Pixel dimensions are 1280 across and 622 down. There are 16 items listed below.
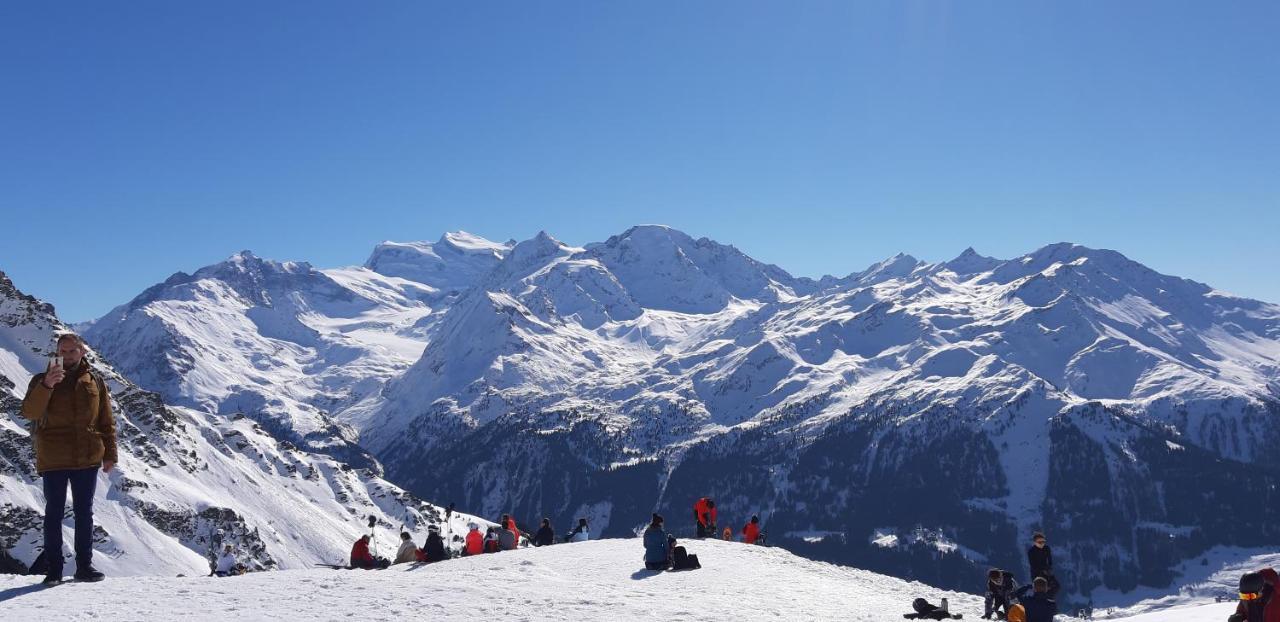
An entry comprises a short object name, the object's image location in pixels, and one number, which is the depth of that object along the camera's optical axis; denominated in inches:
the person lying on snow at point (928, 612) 1036.5
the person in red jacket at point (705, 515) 1914.4
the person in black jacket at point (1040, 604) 939.3
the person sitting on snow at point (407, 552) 1400.1
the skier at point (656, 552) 1299.2
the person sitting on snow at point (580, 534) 1985.7
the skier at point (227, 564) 1463.0
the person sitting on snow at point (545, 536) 1795.0
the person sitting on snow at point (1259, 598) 746.2
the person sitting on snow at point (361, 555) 1422.2
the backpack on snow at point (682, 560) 1307.8
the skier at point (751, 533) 1989.4
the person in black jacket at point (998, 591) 1153.4
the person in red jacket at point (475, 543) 1603.1
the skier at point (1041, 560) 1155.3
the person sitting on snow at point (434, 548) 1387.8
